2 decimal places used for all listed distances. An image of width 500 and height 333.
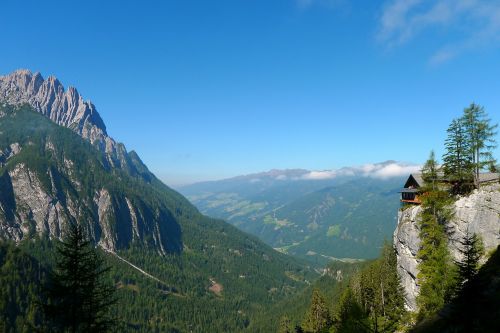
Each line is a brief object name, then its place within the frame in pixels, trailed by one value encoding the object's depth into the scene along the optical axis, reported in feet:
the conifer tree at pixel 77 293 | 99.56
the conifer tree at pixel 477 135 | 199.31
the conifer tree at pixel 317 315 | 334.65
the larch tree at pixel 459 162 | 206.69
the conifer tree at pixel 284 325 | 388.98
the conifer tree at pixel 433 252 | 180.69
